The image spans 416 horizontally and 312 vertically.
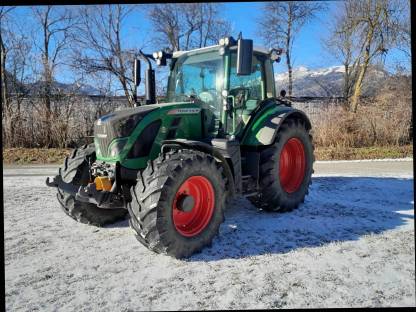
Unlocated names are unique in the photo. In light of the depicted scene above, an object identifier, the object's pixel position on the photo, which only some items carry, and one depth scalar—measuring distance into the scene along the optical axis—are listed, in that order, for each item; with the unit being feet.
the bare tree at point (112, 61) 42.68
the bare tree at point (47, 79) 35.50
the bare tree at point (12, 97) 34.47
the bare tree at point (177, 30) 40.11
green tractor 10.57
